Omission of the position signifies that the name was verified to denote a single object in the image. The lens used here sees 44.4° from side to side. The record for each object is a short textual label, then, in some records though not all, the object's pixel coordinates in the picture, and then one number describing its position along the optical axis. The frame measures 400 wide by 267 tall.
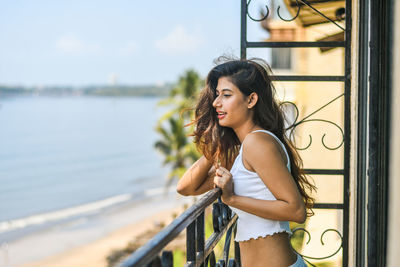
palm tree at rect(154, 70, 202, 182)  26.77
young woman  1.83
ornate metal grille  2.68
